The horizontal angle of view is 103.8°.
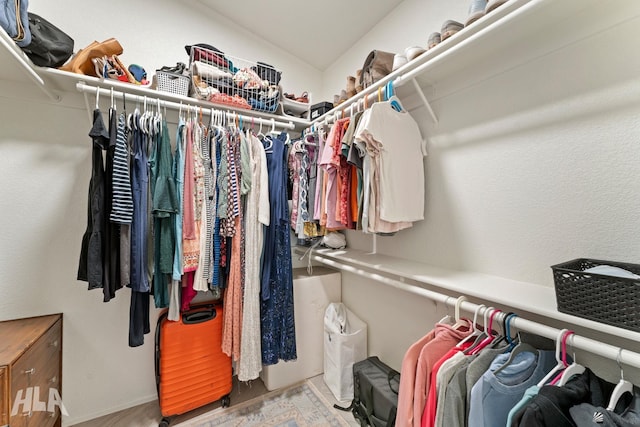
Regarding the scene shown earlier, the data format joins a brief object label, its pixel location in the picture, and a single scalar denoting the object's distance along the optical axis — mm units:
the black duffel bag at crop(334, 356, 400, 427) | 1288
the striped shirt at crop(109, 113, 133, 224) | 1183
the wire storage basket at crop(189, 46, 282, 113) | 1540
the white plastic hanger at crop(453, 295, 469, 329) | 996
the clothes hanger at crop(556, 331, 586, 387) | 697
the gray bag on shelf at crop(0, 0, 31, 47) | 975
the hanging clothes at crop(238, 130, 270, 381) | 1544
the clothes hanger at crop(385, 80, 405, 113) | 1229
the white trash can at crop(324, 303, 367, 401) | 1687
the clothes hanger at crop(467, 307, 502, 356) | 897
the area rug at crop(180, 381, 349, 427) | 1500
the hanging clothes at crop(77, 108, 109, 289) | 1163
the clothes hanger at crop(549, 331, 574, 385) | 734
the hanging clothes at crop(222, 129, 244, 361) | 1501
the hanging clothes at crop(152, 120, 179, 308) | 1300
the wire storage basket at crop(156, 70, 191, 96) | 1457
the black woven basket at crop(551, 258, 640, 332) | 638
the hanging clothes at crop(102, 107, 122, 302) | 1211
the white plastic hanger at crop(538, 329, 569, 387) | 725
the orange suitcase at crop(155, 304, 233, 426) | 1510
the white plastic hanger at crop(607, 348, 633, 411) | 612
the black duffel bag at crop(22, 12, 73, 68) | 1147
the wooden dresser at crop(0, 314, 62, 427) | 943
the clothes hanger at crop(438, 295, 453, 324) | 1094
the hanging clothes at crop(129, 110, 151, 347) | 1258
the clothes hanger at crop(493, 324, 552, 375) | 785
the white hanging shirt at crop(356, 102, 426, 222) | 1185
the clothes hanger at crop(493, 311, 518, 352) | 858
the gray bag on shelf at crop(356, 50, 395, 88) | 1373
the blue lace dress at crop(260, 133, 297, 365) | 1611
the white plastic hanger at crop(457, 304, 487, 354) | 927
